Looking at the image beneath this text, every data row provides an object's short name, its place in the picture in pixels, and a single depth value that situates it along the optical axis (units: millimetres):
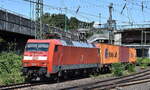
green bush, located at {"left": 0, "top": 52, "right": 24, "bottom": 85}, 22152
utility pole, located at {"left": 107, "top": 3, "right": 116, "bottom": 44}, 50756
